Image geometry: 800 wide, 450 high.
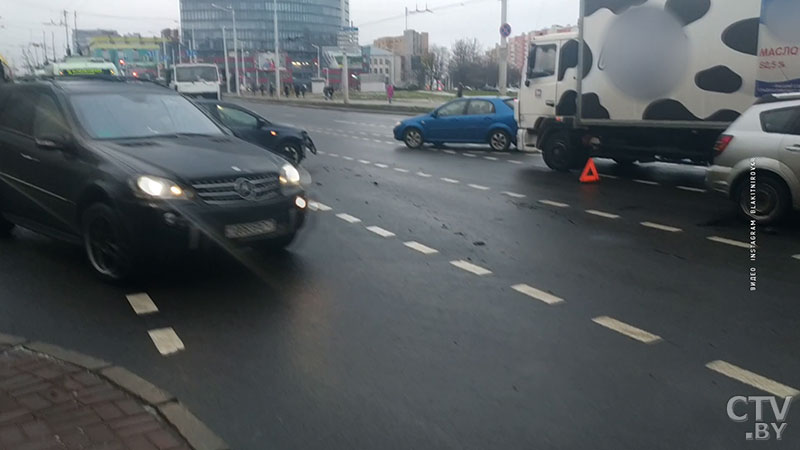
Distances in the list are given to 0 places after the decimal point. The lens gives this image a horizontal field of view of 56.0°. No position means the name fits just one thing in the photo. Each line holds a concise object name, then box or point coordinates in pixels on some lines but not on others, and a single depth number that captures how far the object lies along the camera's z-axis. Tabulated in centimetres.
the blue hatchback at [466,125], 1947
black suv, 635
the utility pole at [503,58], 2943
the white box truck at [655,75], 1182
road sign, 2875
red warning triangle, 1411
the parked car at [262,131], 1567
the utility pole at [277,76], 6172
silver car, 913
